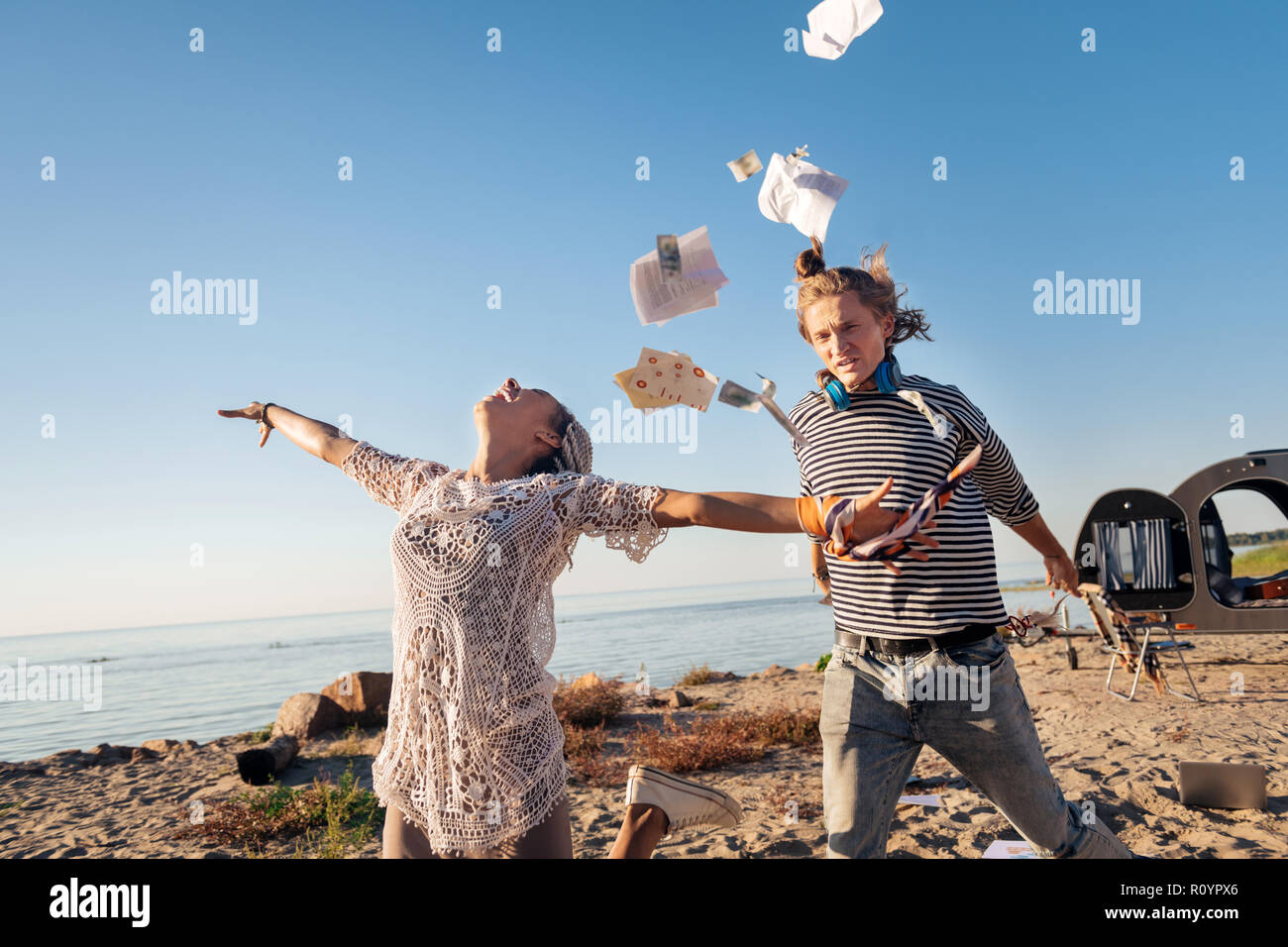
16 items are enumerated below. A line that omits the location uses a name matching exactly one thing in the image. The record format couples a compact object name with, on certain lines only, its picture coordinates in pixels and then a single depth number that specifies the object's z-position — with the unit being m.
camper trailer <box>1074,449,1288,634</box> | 10.26
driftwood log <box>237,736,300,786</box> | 7.29
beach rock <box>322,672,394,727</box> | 9.71
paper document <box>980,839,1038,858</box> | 3.95
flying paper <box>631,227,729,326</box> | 2.67
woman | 2.28
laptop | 4.92
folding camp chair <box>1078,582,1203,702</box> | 8.77
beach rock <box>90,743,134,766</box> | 9.29
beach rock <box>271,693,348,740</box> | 9.32
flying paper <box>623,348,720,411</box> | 2.45
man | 2.34
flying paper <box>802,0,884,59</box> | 2.96
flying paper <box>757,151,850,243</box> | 2.88
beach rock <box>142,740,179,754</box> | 9.91
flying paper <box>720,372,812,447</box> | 2.25
